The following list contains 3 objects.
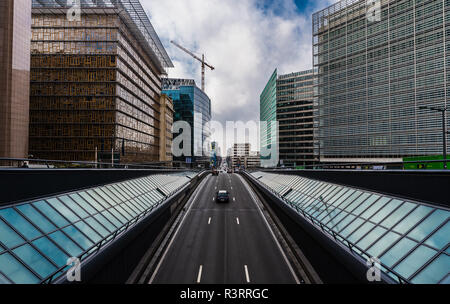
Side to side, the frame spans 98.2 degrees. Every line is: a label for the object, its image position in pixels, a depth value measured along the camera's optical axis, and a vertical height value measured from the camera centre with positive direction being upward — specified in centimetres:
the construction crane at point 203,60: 17612 +9033
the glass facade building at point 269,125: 10416 +1976
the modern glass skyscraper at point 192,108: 11594 +3039
